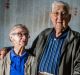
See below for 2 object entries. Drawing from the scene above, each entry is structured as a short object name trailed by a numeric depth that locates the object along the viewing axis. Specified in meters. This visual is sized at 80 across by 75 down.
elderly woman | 2.26
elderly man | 2.12
